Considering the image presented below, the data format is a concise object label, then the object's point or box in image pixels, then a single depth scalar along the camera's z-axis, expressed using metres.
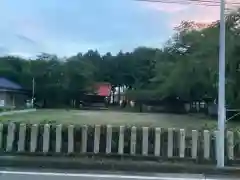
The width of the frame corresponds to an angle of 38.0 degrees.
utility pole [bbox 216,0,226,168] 7.66
